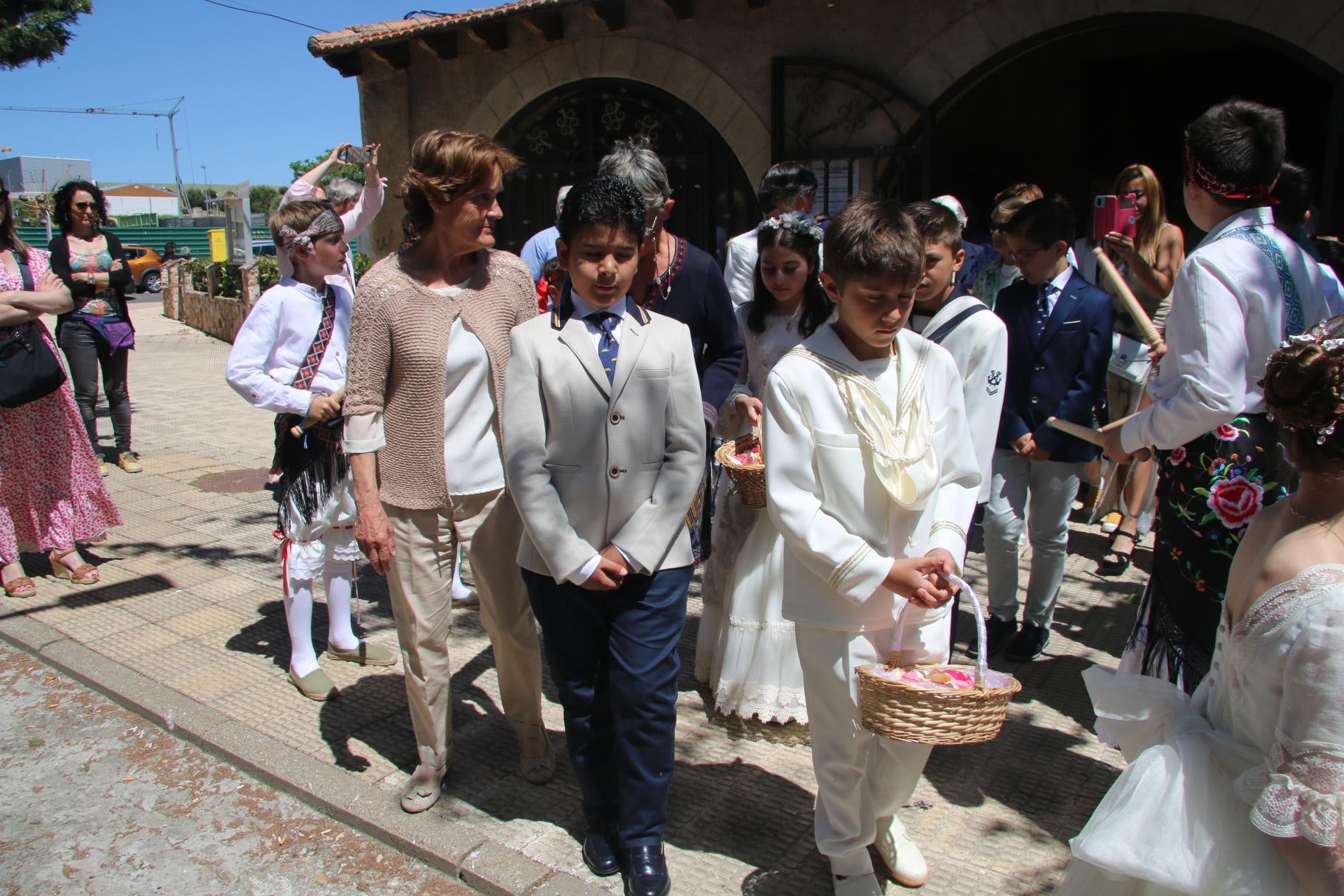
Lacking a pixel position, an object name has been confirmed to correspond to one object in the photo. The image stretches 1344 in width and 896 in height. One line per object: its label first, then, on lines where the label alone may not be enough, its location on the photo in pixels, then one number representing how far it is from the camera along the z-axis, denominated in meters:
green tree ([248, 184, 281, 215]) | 70.88
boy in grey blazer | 2.64
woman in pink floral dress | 5.14
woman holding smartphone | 5.25
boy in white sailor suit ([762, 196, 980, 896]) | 2.40
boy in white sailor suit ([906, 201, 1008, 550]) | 3.58
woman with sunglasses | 7.09
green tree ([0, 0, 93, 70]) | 11.09
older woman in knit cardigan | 2.96
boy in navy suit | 4.04
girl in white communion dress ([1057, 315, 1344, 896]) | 1.60
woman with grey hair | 3.52
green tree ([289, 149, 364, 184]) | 50.10
